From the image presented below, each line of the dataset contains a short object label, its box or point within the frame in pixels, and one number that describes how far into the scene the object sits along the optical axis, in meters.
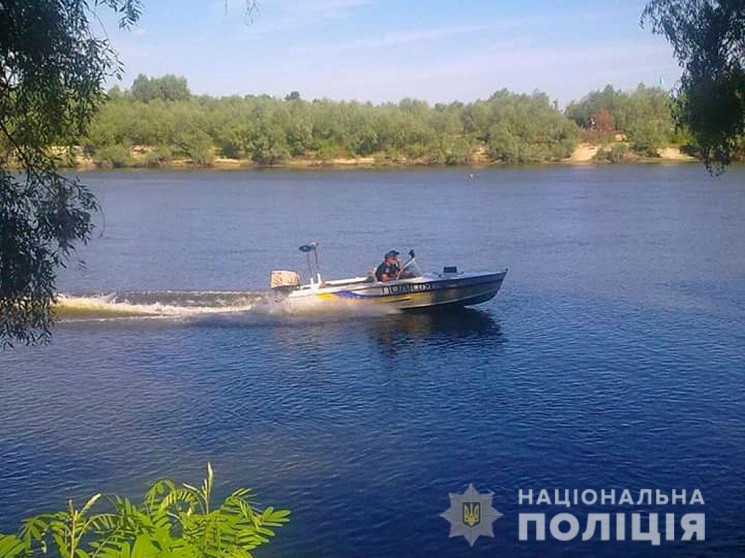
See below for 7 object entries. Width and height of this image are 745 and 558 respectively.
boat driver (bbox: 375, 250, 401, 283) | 30.27
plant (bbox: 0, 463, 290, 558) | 5.26
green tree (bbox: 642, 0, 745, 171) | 14.70
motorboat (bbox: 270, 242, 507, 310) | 29.98
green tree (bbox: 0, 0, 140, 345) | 10.34
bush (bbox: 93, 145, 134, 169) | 94.88
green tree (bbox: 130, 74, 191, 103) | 119.35
